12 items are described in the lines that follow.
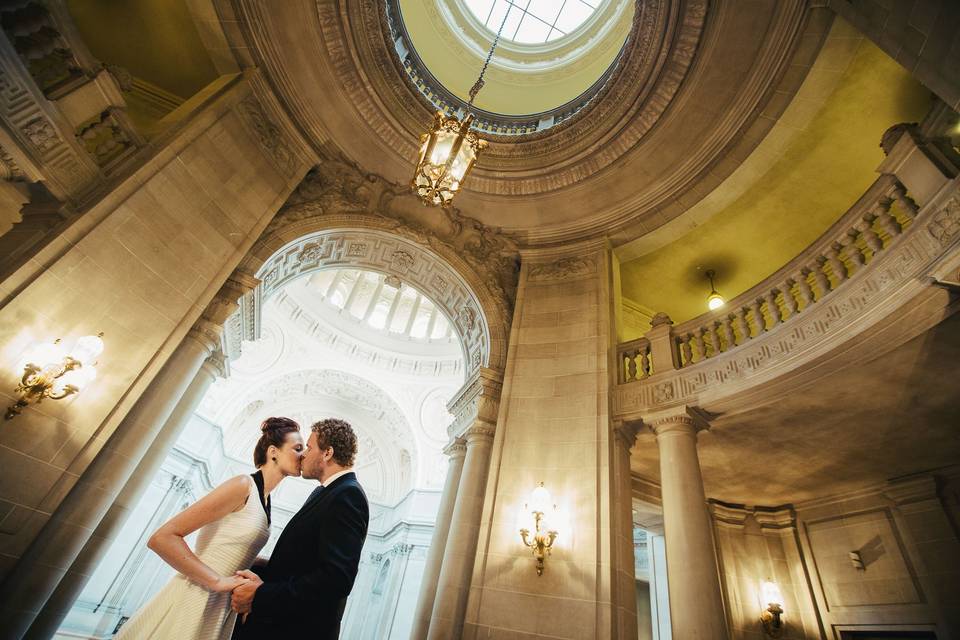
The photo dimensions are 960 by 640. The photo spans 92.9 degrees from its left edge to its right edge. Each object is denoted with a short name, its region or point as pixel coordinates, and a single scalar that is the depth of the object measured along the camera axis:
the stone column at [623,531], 5.24
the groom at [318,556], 2.02
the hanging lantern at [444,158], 5.25
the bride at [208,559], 1.96
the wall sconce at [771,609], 7.17
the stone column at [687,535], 4.74
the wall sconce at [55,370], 4.26
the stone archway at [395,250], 8.08
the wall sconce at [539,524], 5.57
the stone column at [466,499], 6.00
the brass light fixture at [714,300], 8.85
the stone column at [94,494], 4.34
